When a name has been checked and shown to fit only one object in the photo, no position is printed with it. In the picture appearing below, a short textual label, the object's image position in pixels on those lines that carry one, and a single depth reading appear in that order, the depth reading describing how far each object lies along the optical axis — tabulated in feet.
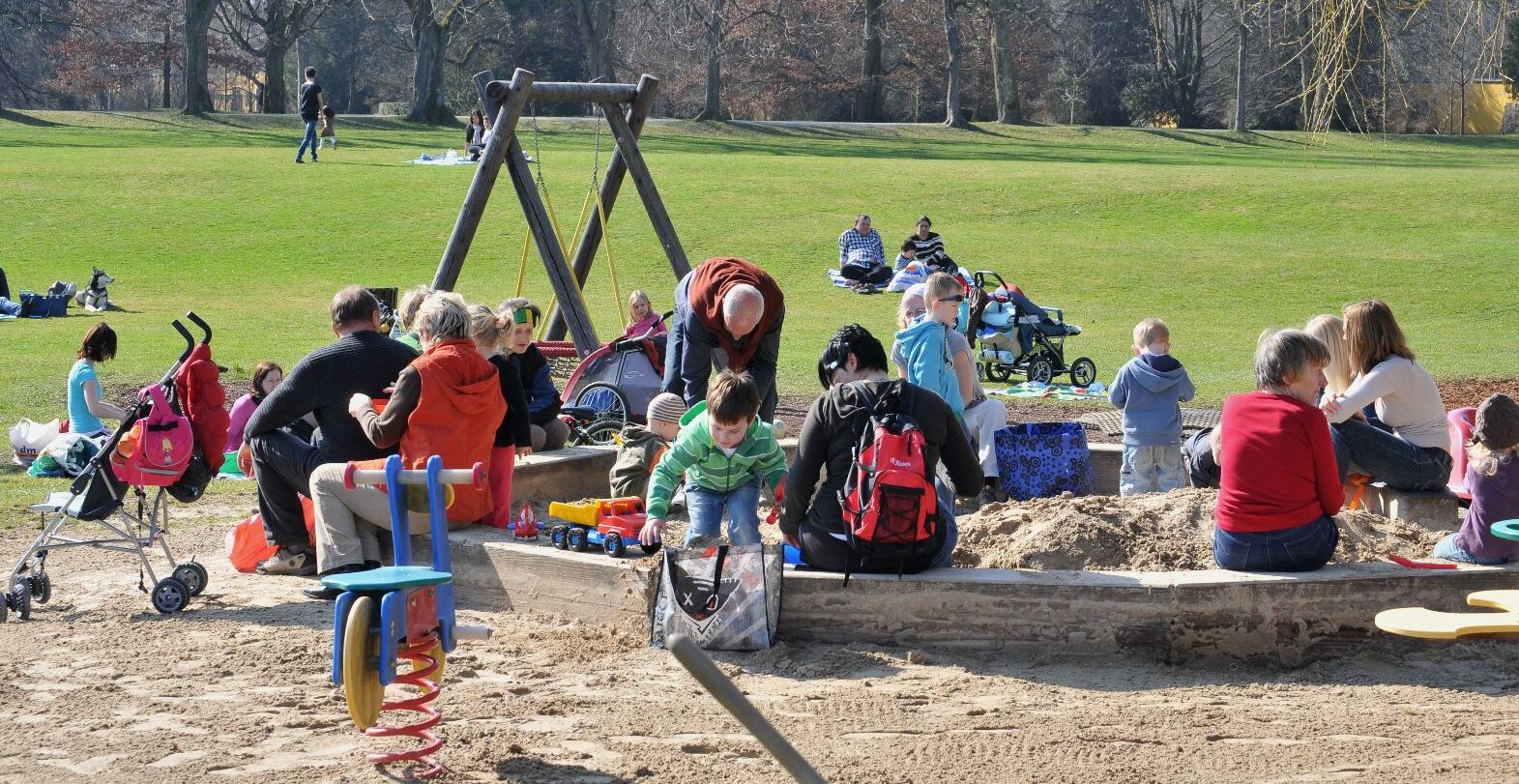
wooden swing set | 39.88
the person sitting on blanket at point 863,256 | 80.48
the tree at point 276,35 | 177.47
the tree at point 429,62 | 164.35
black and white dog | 70.44
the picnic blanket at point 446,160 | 119.65
